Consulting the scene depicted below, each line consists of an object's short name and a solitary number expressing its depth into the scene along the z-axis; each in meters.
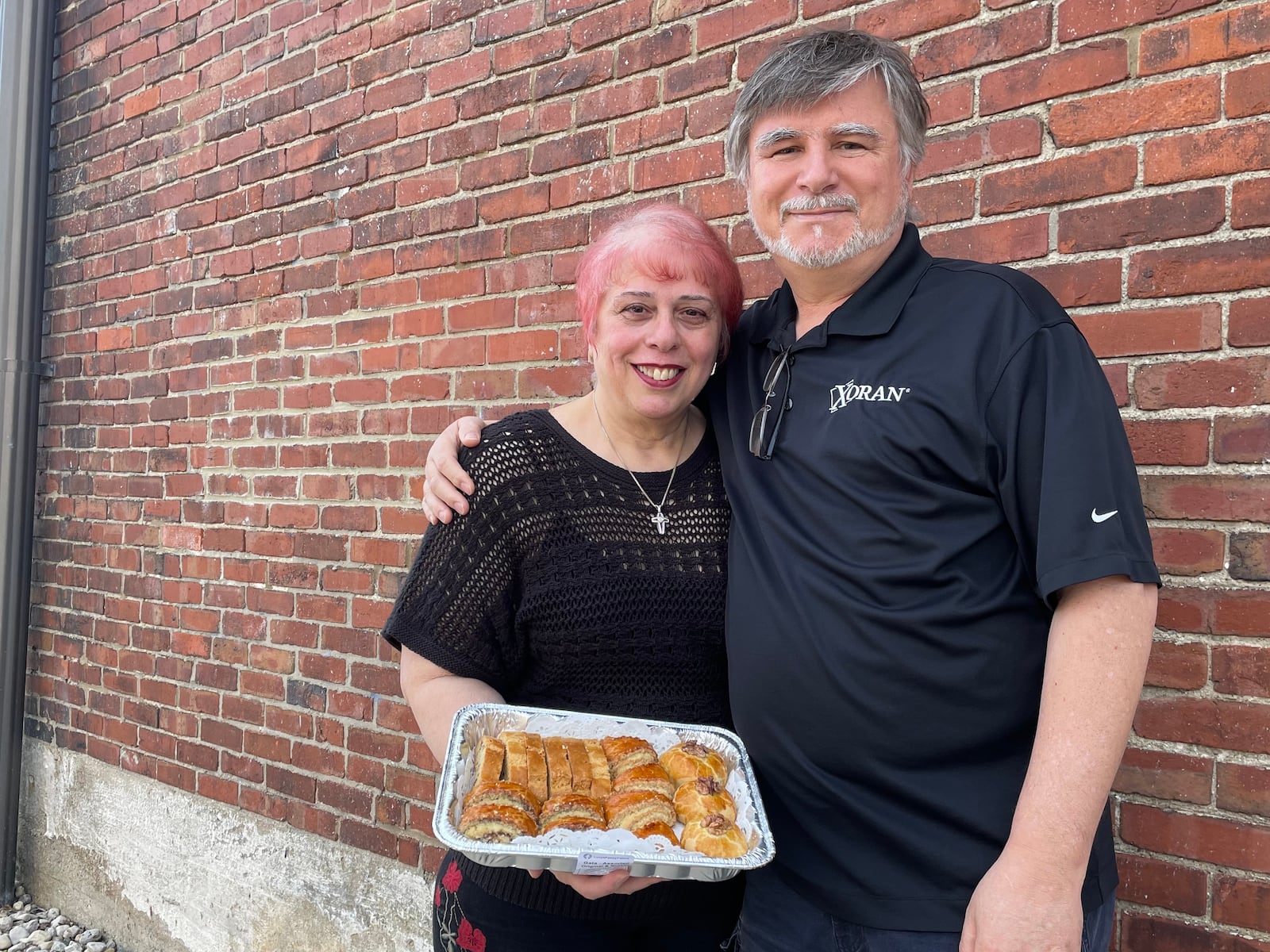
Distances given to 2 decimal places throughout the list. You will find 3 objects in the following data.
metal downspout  4.79
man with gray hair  1.47
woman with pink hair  1.98
